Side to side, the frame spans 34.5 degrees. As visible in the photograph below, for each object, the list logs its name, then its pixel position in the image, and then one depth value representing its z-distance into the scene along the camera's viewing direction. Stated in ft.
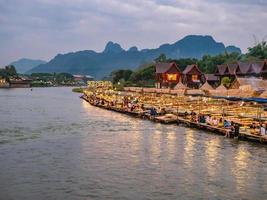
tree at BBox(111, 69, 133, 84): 593.13
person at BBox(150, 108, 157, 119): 224.12
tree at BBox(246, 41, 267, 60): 440.70
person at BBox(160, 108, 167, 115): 231.71
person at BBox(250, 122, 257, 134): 153.65
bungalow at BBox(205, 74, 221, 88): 422.61
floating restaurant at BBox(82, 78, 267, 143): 164.02
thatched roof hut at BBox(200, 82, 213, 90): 350.95
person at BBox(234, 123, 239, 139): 154.81
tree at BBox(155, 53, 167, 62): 583.99
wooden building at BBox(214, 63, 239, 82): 382.07
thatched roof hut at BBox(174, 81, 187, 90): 386.03
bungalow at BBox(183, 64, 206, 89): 444.55
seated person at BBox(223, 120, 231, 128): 165.93
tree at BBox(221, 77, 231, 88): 362.51
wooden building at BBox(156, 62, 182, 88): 451.53
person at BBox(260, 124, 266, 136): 146.10
